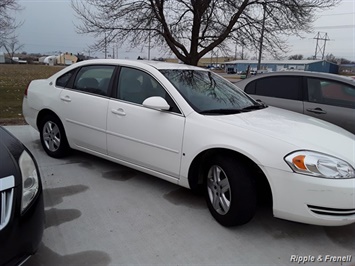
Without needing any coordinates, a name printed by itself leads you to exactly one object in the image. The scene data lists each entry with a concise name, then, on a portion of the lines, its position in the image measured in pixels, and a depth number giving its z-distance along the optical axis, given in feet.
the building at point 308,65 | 189.17
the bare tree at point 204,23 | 31.35
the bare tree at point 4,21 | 37.29
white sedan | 7.99
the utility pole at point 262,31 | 31.62
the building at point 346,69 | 209.35
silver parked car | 15.10
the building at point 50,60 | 280.80
